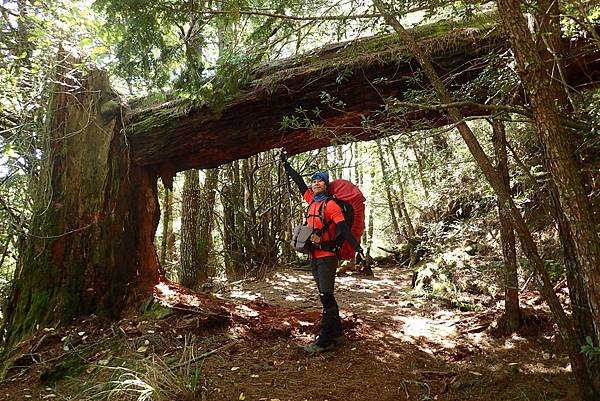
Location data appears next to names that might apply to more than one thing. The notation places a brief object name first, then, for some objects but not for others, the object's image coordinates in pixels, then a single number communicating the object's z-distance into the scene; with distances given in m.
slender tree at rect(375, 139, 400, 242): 12.57
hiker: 4.97
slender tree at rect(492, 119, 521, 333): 4.54
